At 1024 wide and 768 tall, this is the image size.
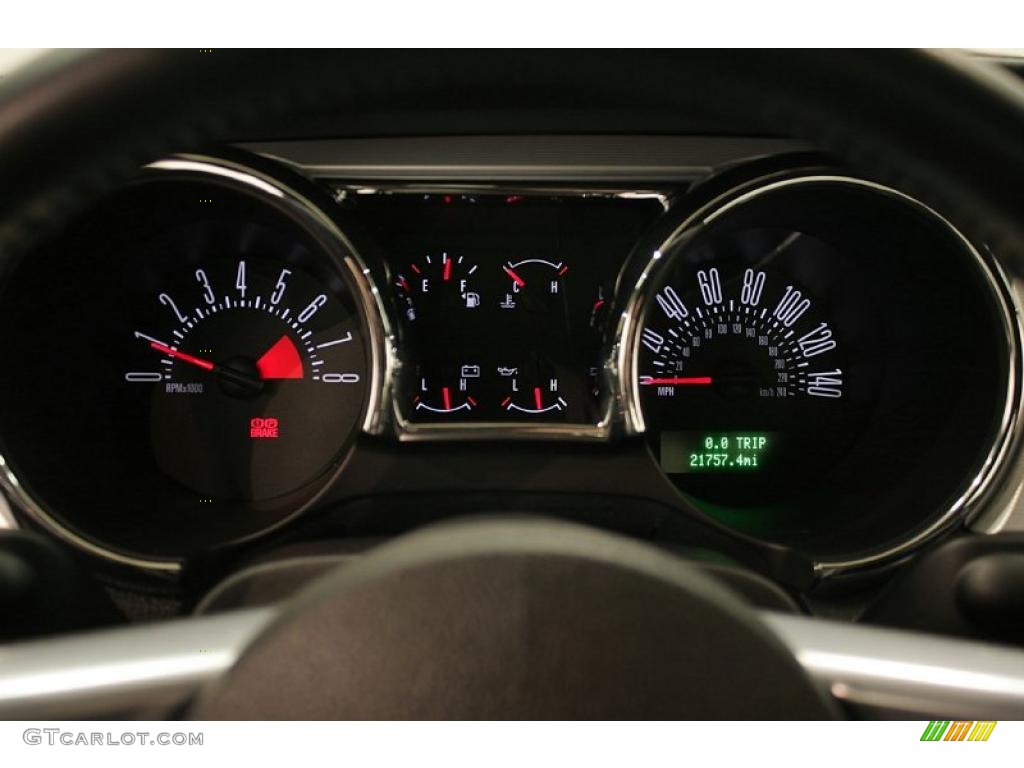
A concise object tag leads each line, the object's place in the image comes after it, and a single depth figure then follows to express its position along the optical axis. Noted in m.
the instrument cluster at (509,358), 0.29
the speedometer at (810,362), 0.31
